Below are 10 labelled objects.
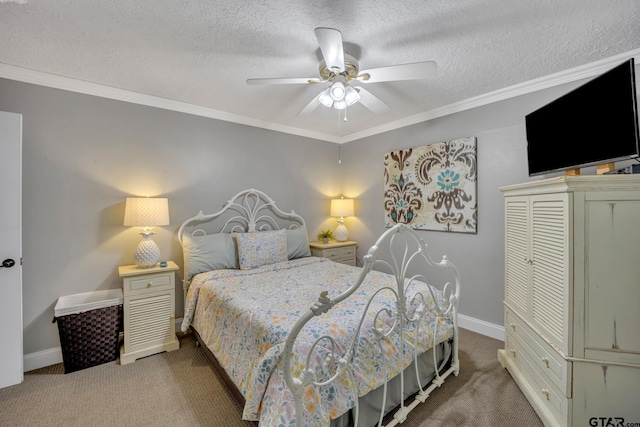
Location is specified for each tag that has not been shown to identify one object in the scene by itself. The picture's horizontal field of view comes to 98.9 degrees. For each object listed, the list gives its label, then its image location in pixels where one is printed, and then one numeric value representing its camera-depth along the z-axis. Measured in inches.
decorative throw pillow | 118.7
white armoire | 56.1
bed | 51.2
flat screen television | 58.2
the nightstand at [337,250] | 152.7
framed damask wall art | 118.1
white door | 80.3
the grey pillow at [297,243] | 138.3
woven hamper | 88.1
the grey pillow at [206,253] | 111.3
